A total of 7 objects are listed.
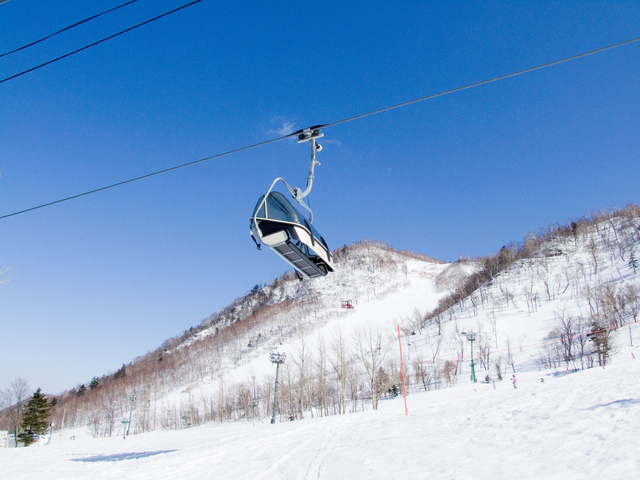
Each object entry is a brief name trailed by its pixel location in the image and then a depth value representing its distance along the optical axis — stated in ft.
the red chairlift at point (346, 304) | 371.25
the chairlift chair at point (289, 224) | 21.72
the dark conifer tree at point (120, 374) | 424.46
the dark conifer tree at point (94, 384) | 407.07
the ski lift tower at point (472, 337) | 142.24
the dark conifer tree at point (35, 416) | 154.20
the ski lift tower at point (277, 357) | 125.70
